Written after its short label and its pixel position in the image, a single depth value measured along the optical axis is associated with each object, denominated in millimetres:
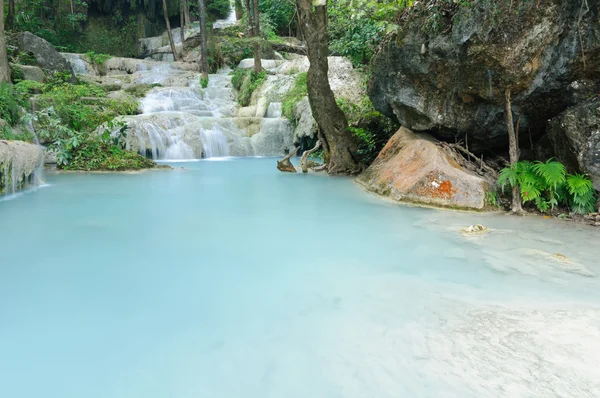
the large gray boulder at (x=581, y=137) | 4695
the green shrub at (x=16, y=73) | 13841
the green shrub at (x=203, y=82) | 19078
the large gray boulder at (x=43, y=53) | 16734
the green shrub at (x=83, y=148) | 9727
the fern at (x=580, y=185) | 4688
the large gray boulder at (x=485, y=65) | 4934
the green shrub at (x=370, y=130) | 9484
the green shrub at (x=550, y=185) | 4758
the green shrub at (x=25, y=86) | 10451
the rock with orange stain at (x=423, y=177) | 5516
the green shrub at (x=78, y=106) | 10352
